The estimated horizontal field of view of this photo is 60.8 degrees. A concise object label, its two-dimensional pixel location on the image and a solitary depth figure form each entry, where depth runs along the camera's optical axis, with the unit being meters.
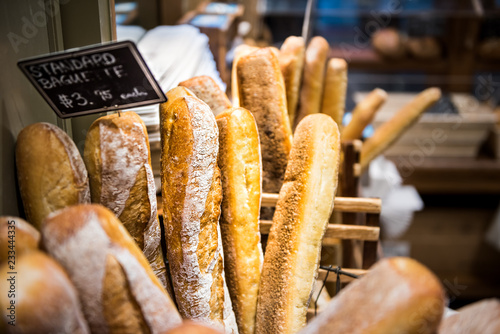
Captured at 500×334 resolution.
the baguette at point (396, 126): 1.49
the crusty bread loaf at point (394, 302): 0.49
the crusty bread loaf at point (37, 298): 0.45
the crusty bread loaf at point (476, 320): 0.53
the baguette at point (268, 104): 1.02
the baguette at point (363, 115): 1.45
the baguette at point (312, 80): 1.22
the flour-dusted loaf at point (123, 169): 0.72
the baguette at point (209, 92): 0.96
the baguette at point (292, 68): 1.17
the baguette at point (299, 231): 0.77
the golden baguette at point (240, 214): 0.84
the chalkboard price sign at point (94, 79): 0.65
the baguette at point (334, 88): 1.25
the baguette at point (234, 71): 1.12
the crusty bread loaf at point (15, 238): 0.55
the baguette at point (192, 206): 0.75
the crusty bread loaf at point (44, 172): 0.68
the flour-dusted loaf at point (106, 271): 0.53
